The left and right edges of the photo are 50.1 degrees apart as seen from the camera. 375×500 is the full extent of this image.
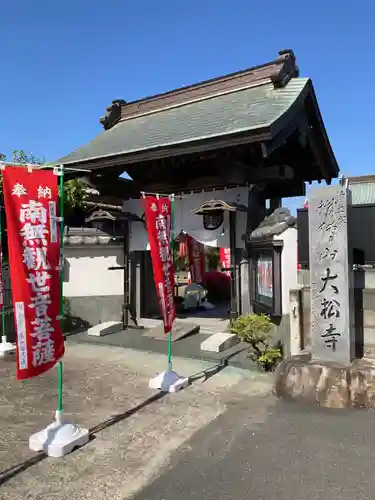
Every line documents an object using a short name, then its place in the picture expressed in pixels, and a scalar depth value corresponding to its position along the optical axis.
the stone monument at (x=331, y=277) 6.06
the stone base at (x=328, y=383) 5.50
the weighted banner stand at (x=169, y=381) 6.49
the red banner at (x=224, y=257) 17.46
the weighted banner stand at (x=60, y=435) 4.38
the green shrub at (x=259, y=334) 7.21
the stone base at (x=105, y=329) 10.81
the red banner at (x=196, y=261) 17.59
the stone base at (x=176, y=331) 10.17
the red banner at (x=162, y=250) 6.84
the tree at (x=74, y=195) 13.54
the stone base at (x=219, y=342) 8.79
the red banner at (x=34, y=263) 4.28
